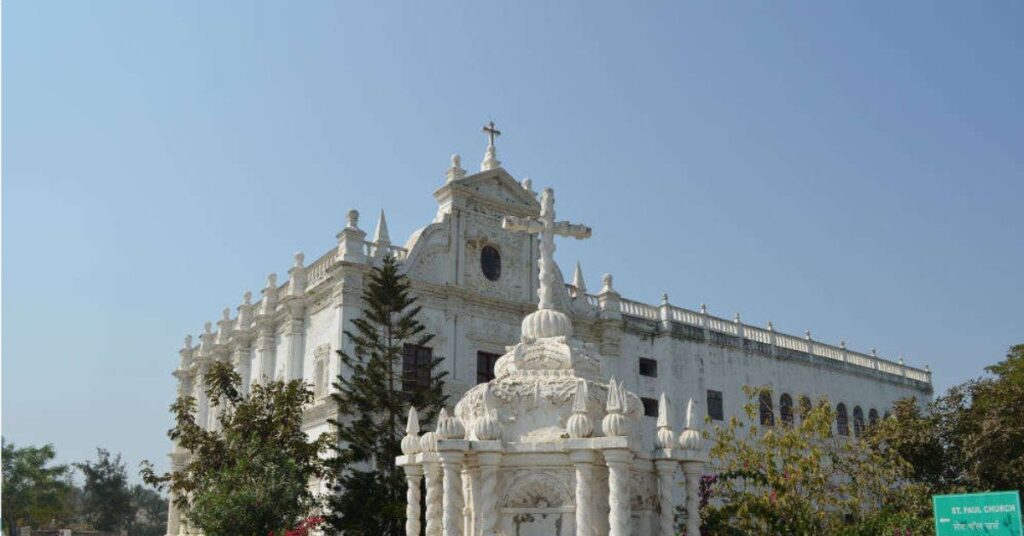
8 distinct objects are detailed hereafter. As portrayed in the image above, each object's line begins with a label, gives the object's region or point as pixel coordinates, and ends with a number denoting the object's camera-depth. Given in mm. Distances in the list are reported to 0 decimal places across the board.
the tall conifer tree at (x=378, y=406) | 21516
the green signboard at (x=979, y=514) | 9188
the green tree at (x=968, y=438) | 26359
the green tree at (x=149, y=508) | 74312
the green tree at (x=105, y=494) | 64250
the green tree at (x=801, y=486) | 15562
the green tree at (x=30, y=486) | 45766
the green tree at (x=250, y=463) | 19922
